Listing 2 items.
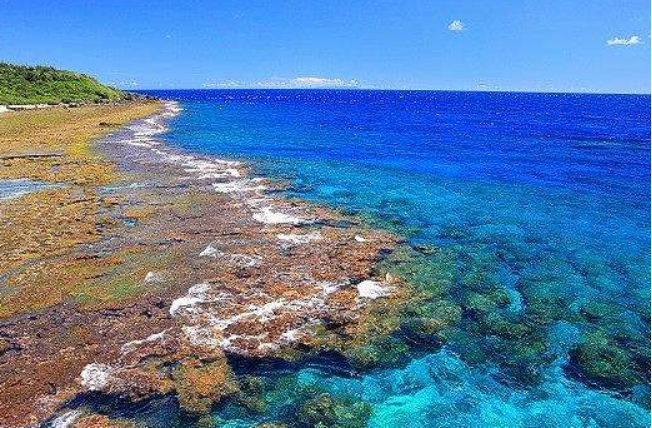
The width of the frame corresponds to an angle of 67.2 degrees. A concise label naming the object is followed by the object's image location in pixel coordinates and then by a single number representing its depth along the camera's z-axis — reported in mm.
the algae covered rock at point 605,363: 14375
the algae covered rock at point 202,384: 12938
